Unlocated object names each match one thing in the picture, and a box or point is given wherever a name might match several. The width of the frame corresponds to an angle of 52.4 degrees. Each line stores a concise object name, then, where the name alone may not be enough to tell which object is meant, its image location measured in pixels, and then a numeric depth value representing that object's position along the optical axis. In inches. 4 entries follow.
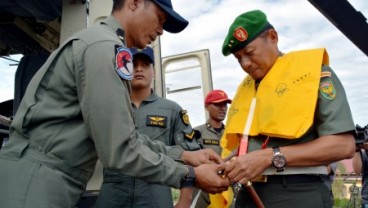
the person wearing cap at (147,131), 90.6
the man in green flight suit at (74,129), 54.4
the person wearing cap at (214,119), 164.9
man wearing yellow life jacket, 61.7
